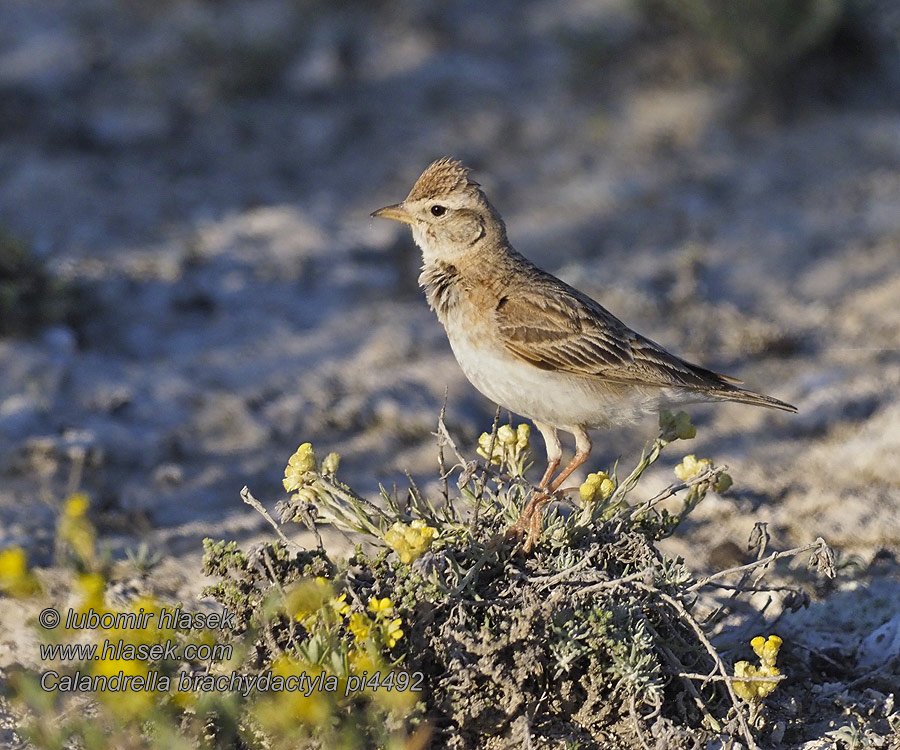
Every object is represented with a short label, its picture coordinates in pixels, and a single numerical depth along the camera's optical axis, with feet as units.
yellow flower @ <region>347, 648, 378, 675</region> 24.21
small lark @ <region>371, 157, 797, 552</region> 34.04
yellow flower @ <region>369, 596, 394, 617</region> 25.12
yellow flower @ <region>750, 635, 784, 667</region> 26.68
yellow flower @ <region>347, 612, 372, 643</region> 24.64
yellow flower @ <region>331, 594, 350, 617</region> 25.36
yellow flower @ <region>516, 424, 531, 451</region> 30.89
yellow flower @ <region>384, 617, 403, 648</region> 24.82
